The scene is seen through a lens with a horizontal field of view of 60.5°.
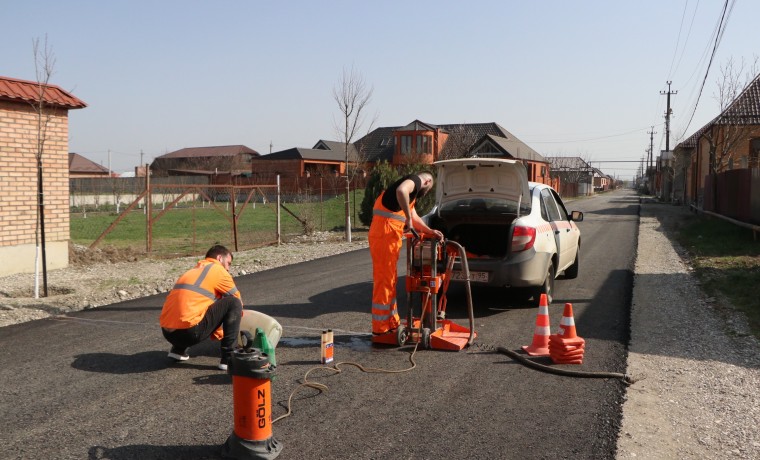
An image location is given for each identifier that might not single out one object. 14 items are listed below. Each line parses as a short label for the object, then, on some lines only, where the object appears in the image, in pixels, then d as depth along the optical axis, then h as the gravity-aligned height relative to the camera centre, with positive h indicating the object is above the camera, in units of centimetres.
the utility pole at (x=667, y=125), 6725 +791
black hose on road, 579 -158
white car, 845 -34
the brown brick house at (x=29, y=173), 1152 +43
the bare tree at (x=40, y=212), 971 -25
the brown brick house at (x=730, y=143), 3294 +328
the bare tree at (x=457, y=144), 4411 +385
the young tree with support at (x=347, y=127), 2073 +232
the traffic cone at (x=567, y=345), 622 -140
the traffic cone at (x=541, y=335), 663 -139
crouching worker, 590 -103
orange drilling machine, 684 -118
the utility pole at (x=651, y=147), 11862 +956
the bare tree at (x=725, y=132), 3250 +354
